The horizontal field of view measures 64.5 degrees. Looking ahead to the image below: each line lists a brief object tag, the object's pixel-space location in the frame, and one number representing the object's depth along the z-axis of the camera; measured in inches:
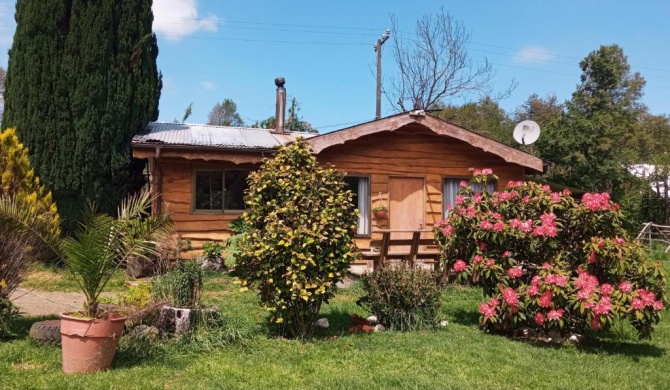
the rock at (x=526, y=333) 277.9
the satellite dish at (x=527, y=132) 549.3
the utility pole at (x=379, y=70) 956.0
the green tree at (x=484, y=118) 1582.2
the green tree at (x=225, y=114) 2066.2
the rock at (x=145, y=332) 235.8
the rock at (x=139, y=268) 424.6
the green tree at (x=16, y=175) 268.8
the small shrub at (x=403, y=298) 283.0
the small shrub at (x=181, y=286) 254.5
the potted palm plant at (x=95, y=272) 198.4
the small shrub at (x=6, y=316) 244.1
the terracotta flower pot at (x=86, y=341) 196.1
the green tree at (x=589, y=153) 762.2
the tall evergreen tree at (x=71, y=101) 457.4
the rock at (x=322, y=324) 283.4
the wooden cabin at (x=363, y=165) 465.1
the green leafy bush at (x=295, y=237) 245.6
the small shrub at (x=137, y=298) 252.7
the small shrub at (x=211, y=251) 462.6
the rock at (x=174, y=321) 243.8
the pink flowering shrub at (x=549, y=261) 249.3
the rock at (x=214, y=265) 459.7
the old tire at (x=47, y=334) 235.5
